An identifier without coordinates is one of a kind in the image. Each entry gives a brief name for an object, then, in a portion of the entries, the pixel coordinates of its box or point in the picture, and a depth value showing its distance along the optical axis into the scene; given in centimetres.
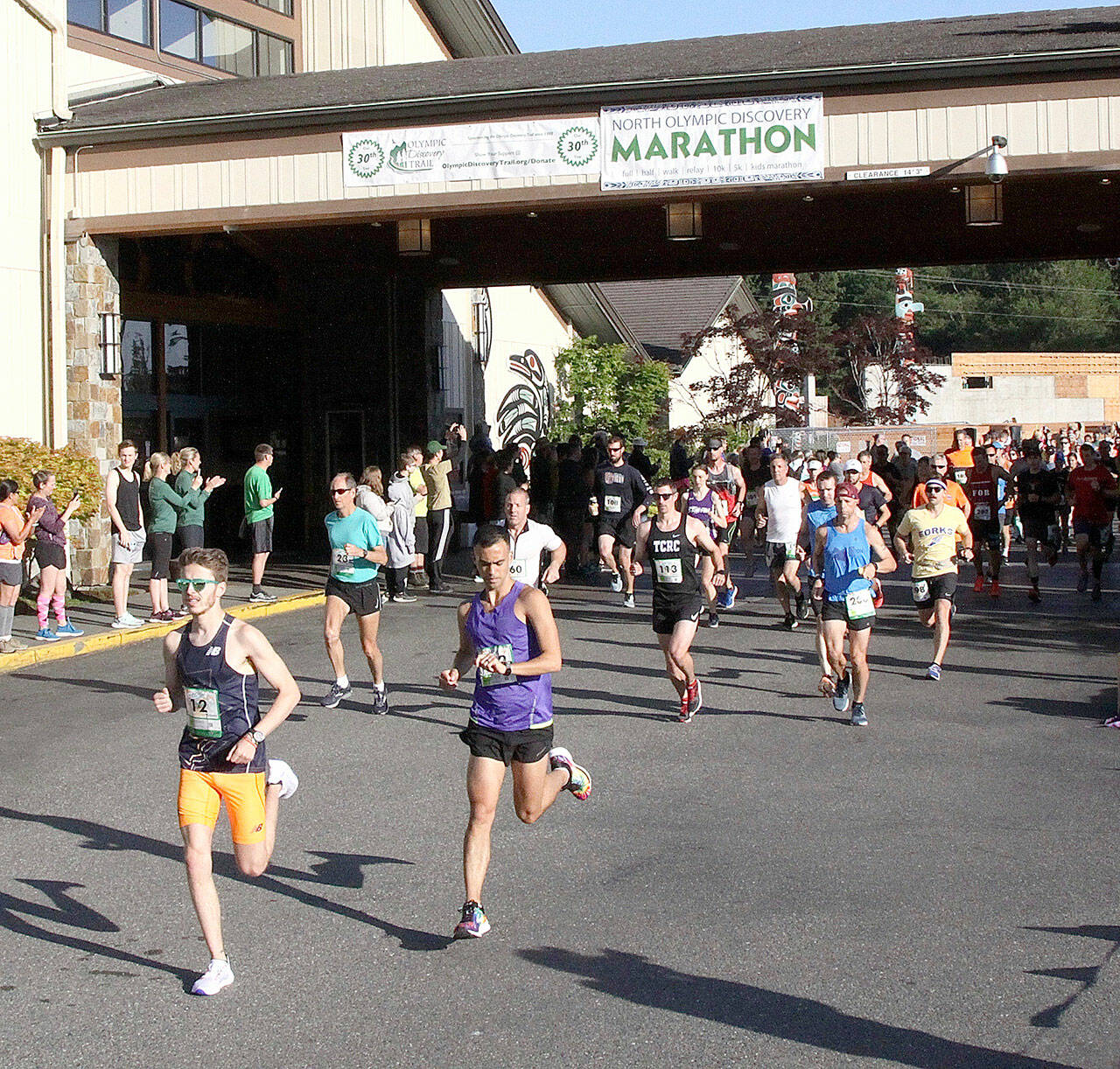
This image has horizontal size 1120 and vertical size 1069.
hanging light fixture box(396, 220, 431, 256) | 1853
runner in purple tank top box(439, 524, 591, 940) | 609
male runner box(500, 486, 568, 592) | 1018
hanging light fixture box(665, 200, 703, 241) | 1762
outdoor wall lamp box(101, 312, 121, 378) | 1812
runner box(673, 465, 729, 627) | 1395
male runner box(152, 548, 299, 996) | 564
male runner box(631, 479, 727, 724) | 1039
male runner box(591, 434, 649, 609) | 1778
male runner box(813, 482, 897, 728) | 1028
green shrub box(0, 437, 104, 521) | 1558
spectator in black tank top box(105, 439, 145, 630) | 1490
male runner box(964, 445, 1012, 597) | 1747
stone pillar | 1797
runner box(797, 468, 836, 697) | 1294
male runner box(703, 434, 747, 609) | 1666
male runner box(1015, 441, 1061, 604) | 1805
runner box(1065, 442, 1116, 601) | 1738
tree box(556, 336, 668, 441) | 3491
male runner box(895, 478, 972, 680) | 1202
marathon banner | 1612
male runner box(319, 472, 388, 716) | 1081
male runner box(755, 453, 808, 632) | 1503
